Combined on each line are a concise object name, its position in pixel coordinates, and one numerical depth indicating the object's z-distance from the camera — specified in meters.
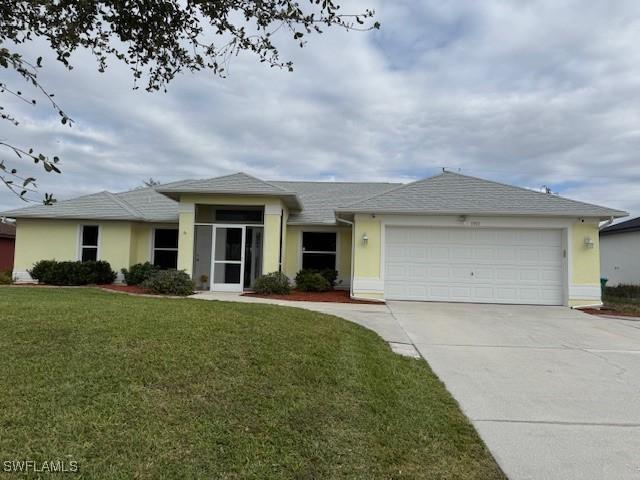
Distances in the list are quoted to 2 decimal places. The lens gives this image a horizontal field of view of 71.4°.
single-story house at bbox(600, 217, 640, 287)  21.15
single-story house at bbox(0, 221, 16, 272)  27.25
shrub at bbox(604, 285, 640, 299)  18.42
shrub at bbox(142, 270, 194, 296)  13.77
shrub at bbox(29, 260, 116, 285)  16.08
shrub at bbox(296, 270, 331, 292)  15.86
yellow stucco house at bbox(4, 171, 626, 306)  14.07
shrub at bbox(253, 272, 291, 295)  14.62
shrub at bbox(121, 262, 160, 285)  16.38
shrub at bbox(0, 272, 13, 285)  16.28
